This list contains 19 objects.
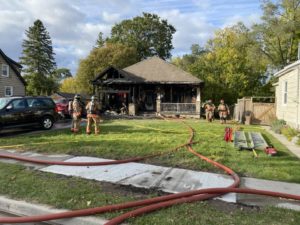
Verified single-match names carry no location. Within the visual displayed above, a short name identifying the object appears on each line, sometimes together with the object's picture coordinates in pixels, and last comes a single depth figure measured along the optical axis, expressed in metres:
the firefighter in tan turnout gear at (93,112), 8.99
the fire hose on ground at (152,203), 3.07
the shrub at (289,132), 9.02
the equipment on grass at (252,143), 6.42
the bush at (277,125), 10.86
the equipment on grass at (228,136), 8.06
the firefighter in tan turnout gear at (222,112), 14.72
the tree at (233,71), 24.96
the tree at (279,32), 23.57
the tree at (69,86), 43.35
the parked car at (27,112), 9.22
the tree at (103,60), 32.52
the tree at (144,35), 41.09
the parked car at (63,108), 15.12
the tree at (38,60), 43.54
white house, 9.96
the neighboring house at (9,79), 22.36
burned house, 19.94
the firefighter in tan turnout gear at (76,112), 9.35
